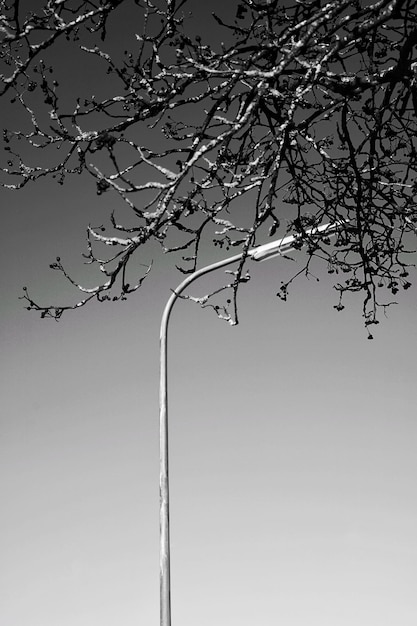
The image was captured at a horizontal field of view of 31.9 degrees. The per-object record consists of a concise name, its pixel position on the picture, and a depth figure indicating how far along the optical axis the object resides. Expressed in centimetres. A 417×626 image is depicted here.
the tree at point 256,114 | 329
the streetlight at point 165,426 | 609
